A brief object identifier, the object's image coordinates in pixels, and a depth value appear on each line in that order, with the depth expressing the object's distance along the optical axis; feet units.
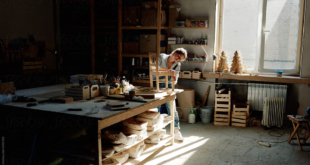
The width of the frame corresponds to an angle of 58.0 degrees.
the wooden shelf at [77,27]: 22.15
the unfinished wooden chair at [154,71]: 13.16
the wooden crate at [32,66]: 17.88
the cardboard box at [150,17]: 19.44
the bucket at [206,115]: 18.95
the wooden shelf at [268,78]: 17.08
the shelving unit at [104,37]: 21.58
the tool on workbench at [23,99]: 10.54
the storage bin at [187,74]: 19.60
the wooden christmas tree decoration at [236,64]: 18.62
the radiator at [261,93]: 18.28
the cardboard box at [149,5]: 19.36
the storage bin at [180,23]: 19.64
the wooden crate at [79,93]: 11.25
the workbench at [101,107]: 8.87
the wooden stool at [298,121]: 14.14
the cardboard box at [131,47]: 20.54
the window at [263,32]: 18.25
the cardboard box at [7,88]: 11.43
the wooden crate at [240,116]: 18.11
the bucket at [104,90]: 12.22
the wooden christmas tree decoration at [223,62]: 19.01
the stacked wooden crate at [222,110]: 18.60
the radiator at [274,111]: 17.67
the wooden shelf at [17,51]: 17.48
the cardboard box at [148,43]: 19.85
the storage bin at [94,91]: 11.75
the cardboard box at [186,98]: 19.31
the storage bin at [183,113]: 19.49
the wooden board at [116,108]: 9.56
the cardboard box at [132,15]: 20.01
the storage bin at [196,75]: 19.40
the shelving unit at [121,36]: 19.43
